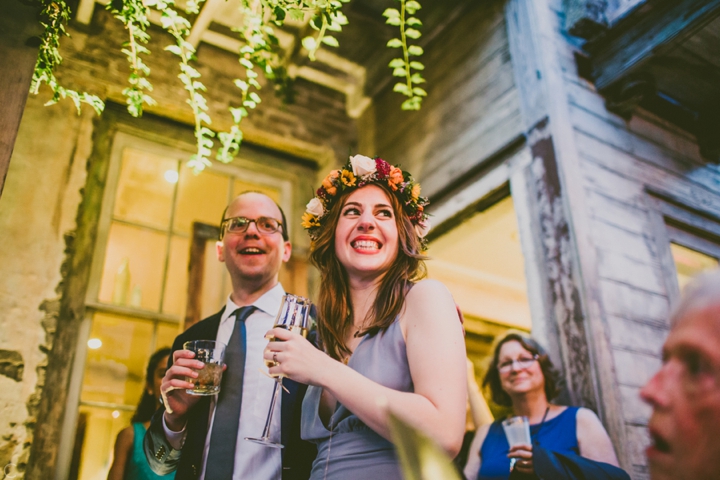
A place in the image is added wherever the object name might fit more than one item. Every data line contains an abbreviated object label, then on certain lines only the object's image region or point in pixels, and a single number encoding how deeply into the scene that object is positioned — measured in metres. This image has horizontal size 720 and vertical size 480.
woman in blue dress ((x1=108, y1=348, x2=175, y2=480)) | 2.97
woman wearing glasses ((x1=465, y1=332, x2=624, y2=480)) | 2.46
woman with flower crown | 1.24
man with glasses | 1.72
